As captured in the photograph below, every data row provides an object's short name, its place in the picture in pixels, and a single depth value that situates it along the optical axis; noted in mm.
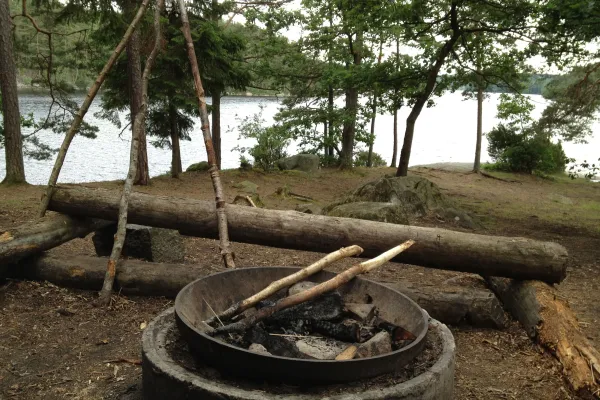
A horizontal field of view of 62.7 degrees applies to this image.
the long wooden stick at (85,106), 4848
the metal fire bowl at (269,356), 2332
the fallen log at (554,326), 3252
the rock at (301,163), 16298
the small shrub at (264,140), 15594
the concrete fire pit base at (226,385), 2252
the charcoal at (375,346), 2617
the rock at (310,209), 8455
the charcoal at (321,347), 2613
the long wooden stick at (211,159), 4516
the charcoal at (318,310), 3000
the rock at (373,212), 7228
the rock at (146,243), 5363
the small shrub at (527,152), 18266
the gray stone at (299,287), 3221
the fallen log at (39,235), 4516
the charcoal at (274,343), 2572
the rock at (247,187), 11742
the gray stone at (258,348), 2547
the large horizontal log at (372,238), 4344
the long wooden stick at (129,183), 4528
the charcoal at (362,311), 3088
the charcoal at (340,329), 2848
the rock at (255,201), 9312
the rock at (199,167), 15055
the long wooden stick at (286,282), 2955
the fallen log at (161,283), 4344
